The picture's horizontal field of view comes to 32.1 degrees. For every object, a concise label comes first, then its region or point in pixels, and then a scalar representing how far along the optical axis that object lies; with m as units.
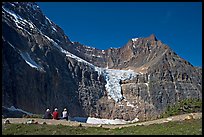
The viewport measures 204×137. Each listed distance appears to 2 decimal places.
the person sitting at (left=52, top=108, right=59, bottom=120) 25.39
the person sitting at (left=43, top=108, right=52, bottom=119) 26.81
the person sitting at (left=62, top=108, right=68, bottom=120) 26.47
